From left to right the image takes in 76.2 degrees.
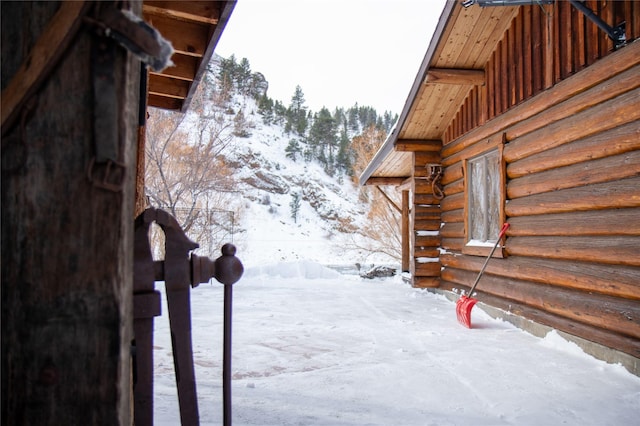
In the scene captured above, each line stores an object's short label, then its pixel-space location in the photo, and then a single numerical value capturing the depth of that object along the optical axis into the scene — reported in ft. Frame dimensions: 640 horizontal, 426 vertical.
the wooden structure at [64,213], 3.16
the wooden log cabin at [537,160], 12.67
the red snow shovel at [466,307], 18.44
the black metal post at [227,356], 4.75
